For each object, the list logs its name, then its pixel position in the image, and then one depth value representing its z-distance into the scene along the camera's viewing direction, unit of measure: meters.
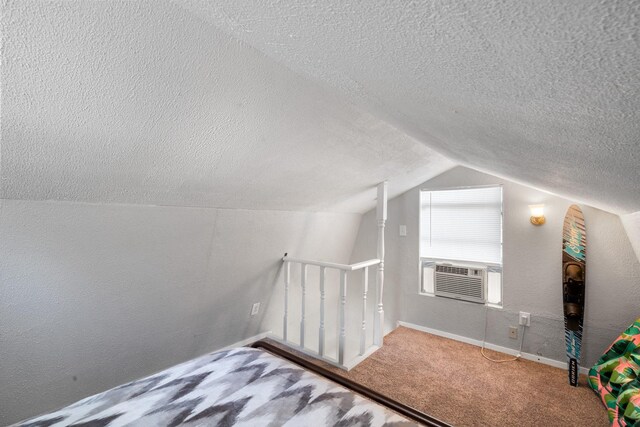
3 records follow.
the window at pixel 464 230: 3.25
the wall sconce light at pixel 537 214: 2.90
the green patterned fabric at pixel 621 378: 1.72
